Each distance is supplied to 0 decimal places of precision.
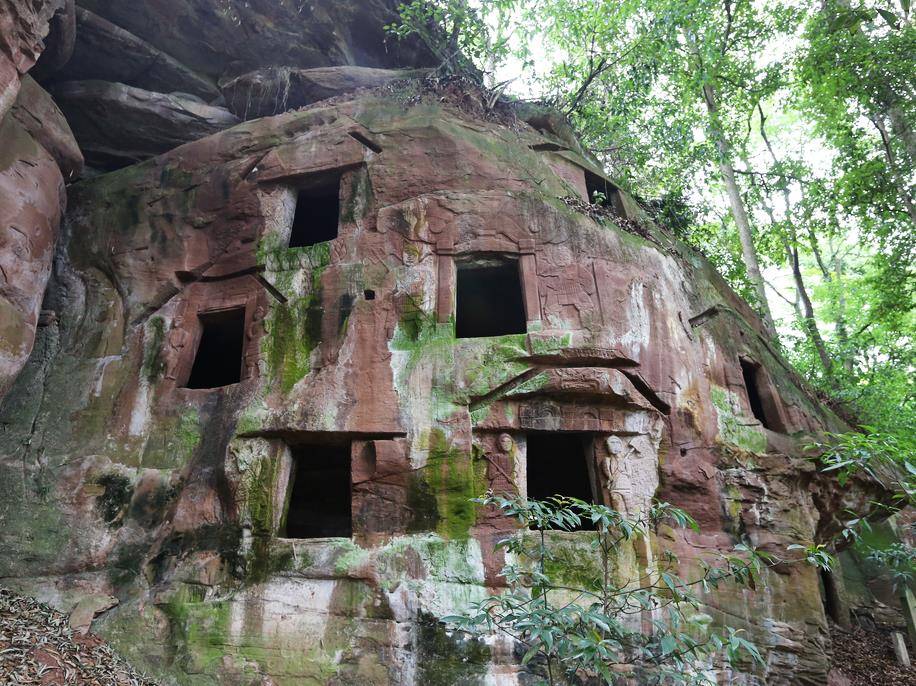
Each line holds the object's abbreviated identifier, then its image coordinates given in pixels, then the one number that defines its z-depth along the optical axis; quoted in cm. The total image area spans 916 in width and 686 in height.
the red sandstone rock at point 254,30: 1177
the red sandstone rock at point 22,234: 827
